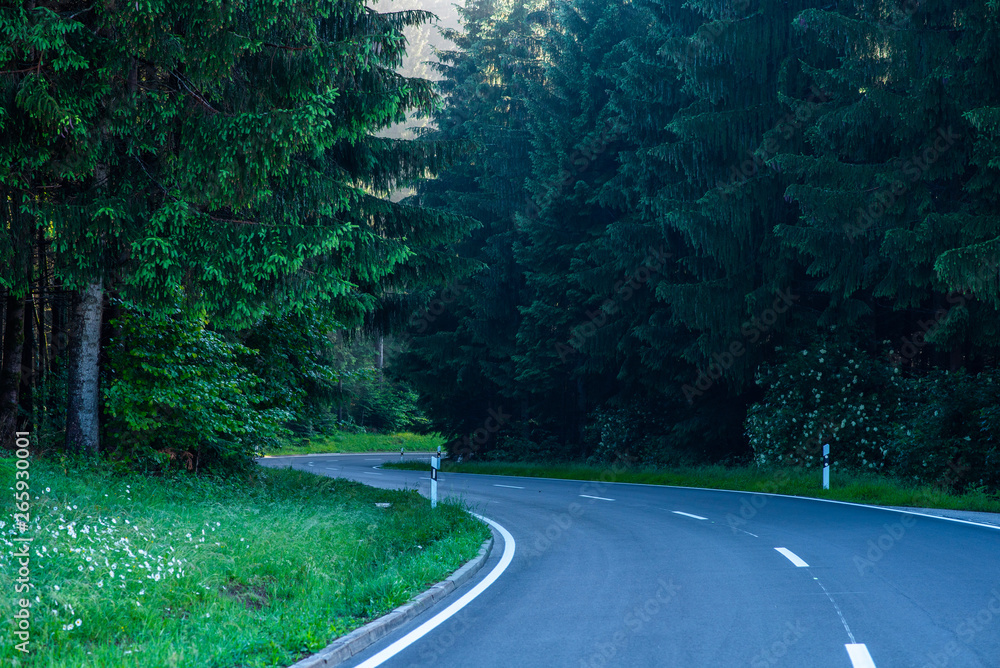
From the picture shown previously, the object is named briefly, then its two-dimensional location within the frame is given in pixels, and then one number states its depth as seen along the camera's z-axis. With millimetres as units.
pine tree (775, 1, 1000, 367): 17844
